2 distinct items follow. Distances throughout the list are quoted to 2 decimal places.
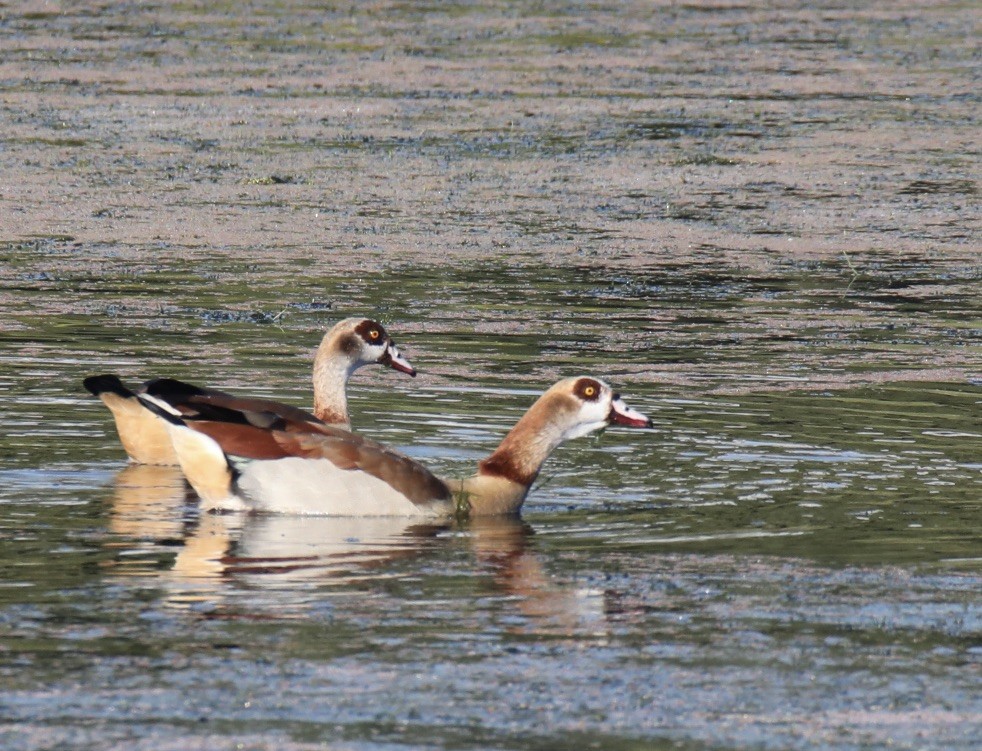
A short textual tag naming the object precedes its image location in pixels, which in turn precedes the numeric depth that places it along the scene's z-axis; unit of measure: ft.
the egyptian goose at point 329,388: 71.31
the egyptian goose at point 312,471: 63.16
